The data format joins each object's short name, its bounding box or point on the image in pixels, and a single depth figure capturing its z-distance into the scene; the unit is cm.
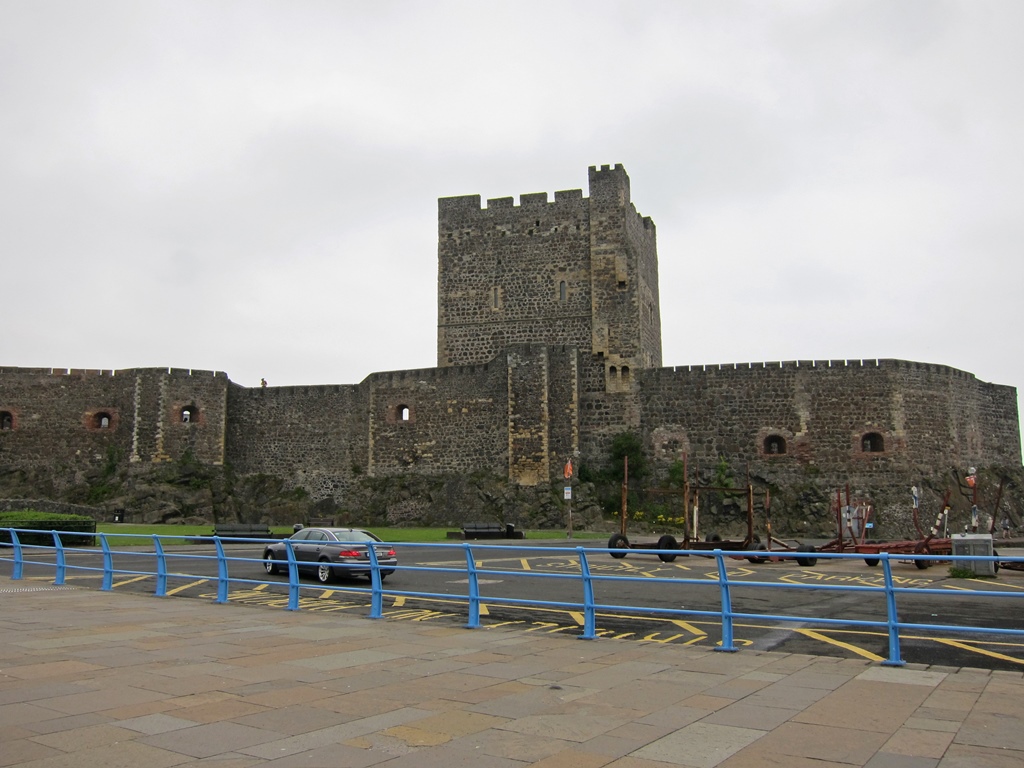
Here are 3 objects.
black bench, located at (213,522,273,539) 2872
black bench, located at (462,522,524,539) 3047
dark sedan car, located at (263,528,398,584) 1728
